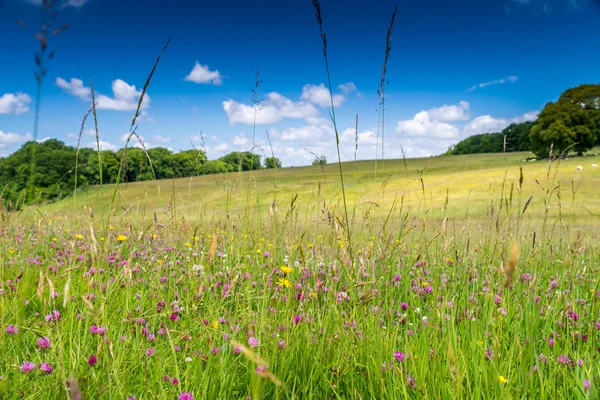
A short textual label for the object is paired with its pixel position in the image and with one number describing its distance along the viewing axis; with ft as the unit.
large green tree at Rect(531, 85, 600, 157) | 165.78
